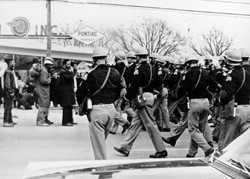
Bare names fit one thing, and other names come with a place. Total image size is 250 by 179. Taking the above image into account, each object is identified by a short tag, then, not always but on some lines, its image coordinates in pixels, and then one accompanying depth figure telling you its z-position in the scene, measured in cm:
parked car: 309
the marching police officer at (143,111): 818
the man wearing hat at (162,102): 1186
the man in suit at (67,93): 1266
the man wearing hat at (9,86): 1177
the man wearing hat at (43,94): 1252
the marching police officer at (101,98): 671
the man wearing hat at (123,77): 1081
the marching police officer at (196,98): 820
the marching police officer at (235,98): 732
